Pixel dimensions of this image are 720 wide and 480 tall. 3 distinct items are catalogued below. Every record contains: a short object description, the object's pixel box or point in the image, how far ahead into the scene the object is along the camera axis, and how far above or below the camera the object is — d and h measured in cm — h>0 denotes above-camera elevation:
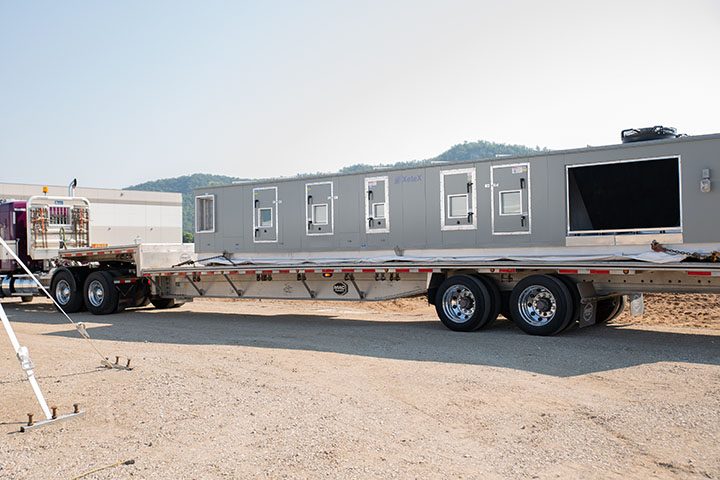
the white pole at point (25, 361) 671 -111
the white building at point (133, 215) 5612 +245
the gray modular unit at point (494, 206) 1150 +64
